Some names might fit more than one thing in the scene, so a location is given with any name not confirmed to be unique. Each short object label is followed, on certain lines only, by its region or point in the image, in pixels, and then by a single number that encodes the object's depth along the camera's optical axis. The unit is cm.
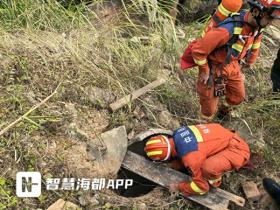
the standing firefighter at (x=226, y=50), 387
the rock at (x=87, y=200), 362
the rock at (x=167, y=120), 445
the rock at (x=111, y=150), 386
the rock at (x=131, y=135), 418
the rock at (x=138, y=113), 433
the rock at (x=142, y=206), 372
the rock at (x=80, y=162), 373
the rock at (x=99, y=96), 422
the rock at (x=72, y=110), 401
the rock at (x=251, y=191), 416
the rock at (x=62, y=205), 346
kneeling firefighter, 384
